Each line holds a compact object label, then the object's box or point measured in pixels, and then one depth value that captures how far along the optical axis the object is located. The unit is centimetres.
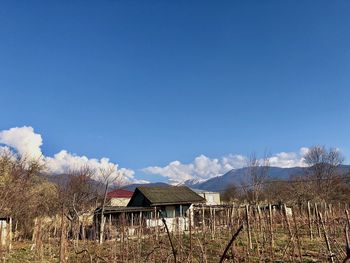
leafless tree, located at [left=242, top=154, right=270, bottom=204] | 4066
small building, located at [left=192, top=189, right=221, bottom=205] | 5872
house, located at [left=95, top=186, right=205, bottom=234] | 2870
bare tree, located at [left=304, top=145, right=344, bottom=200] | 5156
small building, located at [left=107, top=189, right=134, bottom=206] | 4634
